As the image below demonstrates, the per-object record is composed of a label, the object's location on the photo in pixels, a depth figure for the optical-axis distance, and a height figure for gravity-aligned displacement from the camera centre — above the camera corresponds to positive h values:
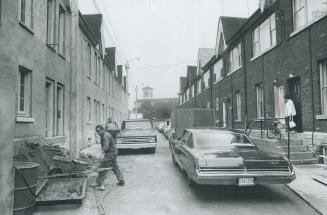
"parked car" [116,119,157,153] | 15.41 -0.91
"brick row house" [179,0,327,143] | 11.11 +2.43
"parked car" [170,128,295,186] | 6.55 -0.95
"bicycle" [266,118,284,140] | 12.44 -0.38
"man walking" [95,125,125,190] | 8.41 -0.80
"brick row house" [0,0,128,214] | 4.74 +1.21
